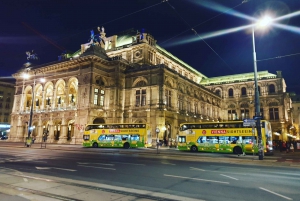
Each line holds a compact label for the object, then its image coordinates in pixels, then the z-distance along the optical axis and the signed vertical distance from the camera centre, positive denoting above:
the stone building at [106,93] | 40.16 +8.55
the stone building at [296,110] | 85.30 +11.85
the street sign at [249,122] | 17.95 +1.26
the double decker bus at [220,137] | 24.44 -0.02
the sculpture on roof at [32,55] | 53.16 +19.06
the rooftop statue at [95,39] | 46.40 +20.47
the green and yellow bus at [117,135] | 31.52 +0.05
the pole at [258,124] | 17.71 +1.10
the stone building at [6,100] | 82.81 +12.75
